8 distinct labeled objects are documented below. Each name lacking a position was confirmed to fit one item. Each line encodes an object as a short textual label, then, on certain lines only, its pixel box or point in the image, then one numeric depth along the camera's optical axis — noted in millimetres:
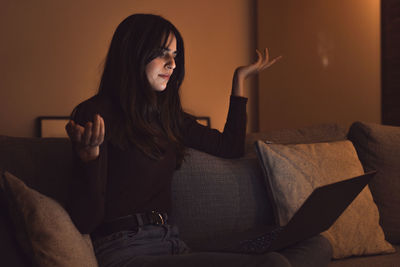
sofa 1539
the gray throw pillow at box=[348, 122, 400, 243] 1788
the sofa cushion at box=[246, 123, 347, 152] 1942
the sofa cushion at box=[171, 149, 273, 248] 1641
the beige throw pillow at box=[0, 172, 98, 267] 1040
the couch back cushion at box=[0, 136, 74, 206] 1519
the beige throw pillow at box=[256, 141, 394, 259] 1630
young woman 1215
